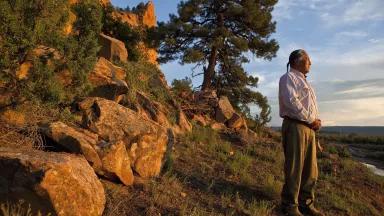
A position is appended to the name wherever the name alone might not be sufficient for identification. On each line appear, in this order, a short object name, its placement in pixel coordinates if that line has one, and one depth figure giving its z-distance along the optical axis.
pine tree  19.06
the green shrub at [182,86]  15.78
